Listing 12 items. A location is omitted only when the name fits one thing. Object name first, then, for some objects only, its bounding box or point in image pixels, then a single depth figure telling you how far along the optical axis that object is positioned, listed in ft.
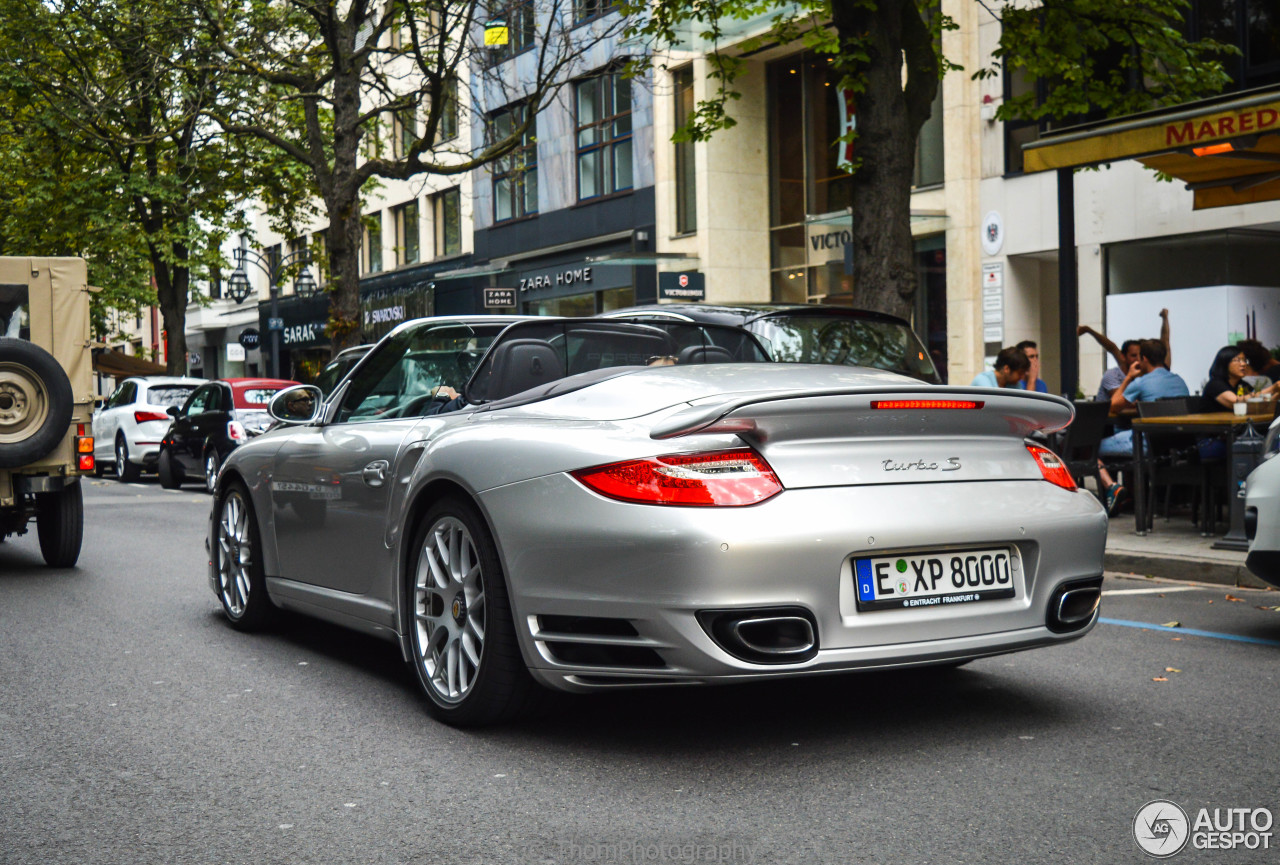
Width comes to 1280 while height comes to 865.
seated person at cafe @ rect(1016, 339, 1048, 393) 42.18
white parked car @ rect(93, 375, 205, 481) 72.49
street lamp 100.78
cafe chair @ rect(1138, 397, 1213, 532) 35.94
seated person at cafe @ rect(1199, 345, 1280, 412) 37.60
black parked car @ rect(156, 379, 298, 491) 61.46
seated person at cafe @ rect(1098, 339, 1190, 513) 40.63
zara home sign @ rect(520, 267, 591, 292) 99.19
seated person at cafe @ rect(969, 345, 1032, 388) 40.04
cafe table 32.32
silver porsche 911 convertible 13.51
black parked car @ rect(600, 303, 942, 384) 26.68
